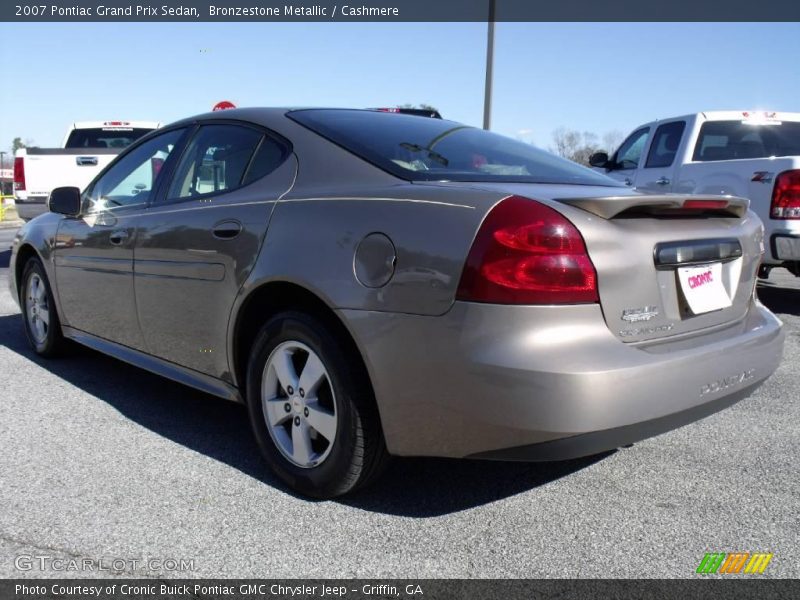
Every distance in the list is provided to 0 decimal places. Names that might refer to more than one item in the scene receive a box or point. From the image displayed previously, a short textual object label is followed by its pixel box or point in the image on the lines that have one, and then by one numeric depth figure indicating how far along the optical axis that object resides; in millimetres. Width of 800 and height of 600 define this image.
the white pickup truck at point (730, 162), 6418
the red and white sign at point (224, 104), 9792
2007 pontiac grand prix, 2316
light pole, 13828
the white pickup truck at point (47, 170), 11664
